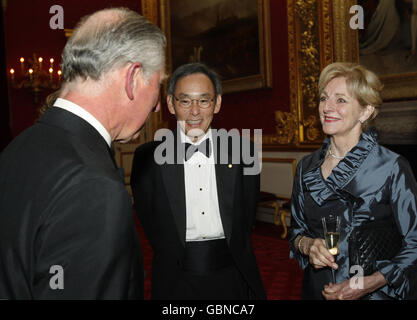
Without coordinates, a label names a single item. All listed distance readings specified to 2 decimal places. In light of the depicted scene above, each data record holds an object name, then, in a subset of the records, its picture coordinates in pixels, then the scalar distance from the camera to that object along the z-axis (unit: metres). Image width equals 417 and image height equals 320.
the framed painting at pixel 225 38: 7.04
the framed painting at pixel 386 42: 5.04
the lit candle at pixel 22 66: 8.06
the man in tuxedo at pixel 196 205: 2.35
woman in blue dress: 1.88
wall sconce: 8.52
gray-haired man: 0.88
